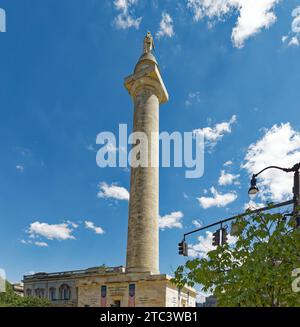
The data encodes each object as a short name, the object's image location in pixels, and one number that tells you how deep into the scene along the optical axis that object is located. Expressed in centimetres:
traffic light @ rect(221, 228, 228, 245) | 1495
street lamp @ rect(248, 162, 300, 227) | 932
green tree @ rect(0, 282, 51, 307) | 3003
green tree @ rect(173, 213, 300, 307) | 745
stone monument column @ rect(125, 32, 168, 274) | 2186
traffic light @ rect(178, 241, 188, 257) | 1886
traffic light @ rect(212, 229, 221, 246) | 1524
